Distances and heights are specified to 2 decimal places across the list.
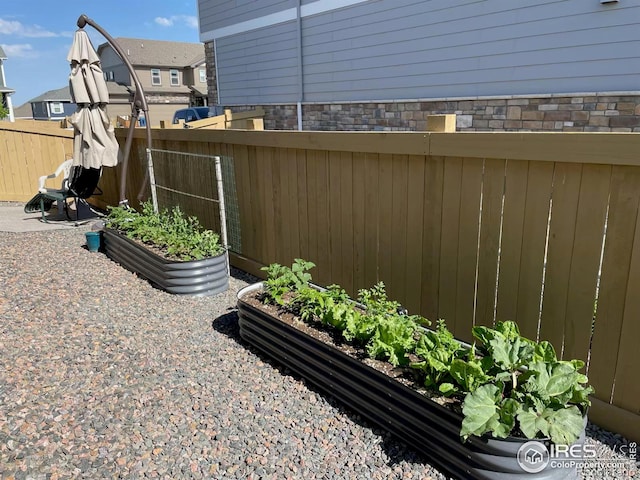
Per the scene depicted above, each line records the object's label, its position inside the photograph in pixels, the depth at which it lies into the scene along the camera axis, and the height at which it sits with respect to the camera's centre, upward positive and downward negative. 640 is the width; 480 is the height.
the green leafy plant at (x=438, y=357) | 2.29 -1.19
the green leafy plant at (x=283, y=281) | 3.54 -1.21
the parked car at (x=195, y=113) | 15.65 +0.20
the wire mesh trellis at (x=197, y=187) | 5.36 -0.82
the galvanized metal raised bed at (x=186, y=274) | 4.61 -1.48
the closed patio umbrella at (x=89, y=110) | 6.14 +0.14
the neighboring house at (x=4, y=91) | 35.12 +2.21
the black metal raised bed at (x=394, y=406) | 2.03 -1.45
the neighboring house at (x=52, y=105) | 48.90 +1.64
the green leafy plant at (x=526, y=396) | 1.97 -1.19
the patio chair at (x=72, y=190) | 7.85 -1.12
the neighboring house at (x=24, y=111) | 57.22 +1.29
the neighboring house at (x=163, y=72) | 35.53 +3.57
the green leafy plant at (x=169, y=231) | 4.89 -1.23
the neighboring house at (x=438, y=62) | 5.77 +0.82
